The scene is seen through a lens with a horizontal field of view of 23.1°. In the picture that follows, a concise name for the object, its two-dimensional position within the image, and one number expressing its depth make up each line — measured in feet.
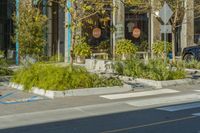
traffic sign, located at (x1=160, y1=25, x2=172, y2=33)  69.99
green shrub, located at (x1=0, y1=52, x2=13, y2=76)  69.72
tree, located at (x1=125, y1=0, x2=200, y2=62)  89.34
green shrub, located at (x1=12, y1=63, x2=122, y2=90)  53.47
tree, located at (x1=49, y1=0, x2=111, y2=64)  57.36
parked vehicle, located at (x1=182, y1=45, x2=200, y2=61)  93.91
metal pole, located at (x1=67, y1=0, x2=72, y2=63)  99.10
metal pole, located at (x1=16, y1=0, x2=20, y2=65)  82.73
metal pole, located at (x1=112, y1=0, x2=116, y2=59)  105.59
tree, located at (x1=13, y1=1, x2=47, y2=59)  80.43
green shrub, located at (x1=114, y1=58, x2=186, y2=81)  65.71
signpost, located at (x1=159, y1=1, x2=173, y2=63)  69.92
